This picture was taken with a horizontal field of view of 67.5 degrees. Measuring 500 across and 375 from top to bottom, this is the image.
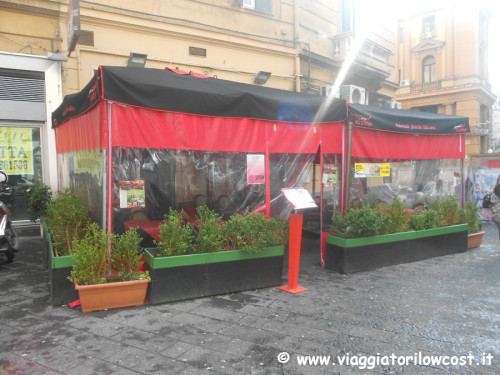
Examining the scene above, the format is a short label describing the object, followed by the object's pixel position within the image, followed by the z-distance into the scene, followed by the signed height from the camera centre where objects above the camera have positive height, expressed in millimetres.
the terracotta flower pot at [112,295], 4047 -1326
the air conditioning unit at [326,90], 12328 +2728
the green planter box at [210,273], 4359 -1233
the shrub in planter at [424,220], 6773 -884
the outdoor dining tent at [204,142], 4379 +447
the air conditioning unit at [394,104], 15778 +2859
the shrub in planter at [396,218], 6317 -810
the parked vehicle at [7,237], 5887 -978
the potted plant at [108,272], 4039 -1082
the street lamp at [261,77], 10673 +2789
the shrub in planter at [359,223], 5793 -794
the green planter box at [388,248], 5867 -1310
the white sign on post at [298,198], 4923 -342
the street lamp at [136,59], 8617 +2711
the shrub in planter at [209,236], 4559 -764
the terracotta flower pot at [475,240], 7855 -1470
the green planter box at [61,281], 4223 -1206
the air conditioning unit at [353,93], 12680 +2719
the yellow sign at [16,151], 8266 +582
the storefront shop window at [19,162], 8289 +332
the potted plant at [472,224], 7764 -1143
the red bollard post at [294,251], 4996 -1049
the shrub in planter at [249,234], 4729 -773
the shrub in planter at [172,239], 4422 -765
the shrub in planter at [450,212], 7474 -822
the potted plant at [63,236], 4254 -782
